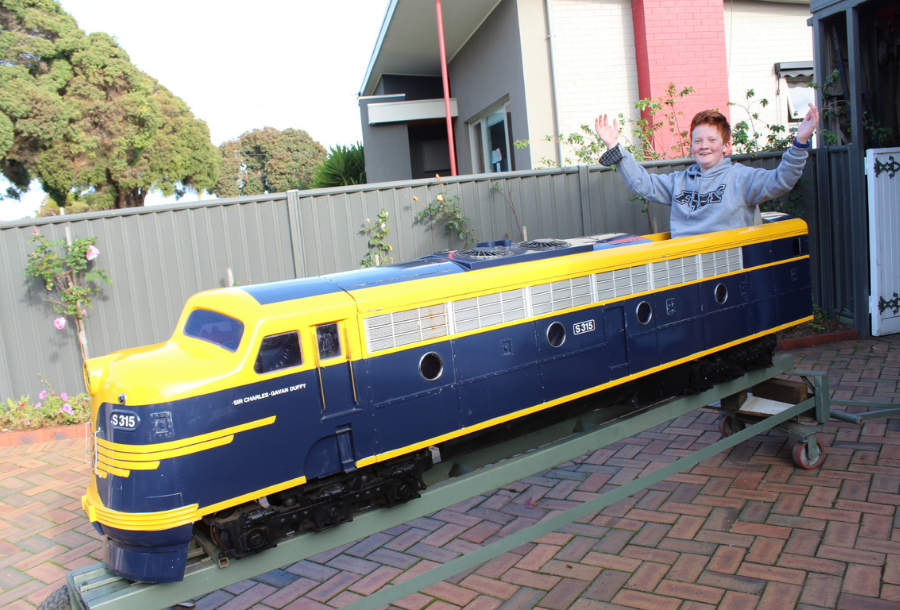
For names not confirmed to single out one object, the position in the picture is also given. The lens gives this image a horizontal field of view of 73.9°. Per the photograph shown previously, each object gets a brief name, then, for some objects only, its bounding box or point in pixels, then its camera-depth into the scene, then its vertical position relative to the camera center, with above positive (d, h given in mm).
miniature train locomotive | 1944 -482
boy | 3652 +250
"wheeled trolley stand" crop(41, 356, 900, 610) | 2031 -1045
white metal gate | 6957 -324
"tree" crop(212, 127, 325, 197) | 70500 +12373
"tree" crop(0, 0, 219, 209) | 26125 +7900
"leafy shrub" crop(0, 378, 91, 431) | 6371 -1338
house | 9891 +3003
